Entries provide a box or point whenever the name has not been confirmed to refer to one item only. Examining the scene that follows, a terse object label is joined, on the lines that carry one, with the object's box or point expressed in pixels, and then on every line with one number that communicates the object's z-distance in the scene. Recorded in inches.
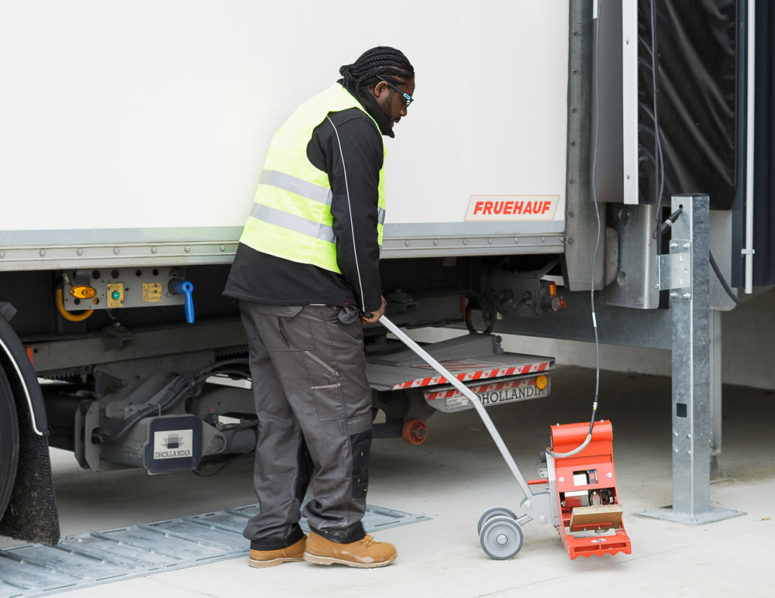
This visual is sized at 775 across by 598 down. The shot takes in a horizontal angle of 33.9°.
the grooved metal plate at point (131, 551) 195.2
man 198.1
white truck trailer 193.2
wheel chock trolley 204.2
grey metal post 229.8
